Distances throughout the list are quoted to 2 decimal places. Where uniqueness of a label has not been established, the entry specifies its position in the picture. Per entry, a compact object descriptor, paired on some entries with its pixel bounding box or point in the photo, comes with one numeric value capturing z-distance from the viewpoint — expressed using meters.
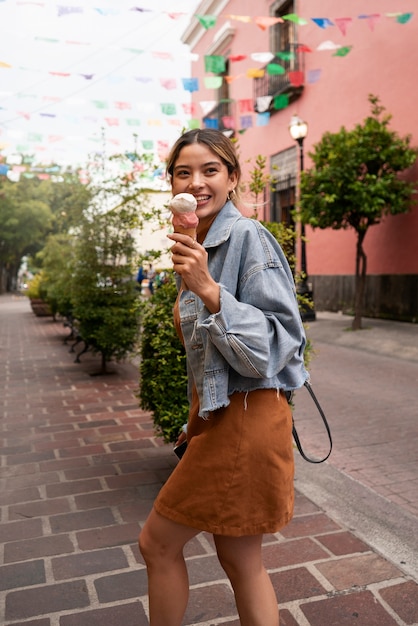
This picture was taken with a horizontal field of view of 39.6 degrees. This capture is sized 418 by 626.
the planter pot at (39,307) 19.65
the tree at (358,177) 10.21
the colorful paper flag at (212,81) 10.73
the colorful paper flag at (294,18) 8.91
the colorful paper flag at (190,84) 10.42
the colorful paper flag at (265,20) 9.20
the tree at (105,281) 7.63
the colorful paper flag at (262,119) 13.09
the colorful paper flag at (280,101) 14.47
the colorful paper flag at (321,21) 8.92
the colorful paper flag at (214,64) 10.20
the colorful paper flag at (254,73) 10.73
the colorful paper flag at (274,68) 10.45
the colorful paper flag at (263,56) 10.27
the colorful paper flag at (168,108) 11.09
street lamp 12.73
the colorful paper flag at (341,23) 9.21
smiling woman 1.56
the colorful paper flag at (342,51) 10.14
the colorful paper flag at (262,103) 12.59
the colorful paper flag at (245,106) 12.39
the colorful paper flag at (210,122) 14.94
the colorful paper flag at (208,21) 8.78
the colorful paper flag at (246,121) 14.12
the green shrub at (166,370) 3.55
